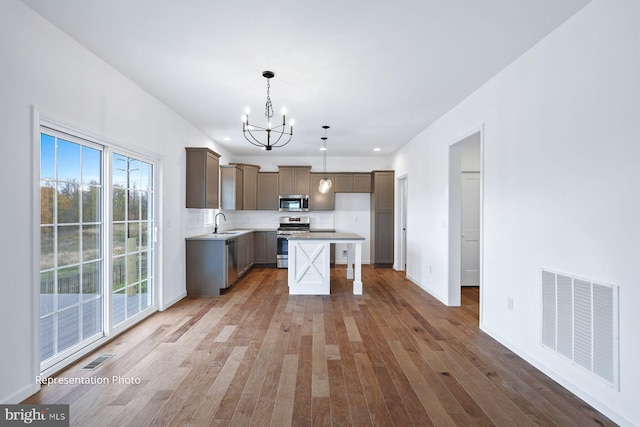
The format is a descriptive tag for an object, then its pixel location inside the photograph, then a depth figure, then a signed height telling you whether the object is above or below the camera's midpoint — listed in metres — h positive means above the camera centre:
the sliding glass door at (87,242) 2.54 -0.28
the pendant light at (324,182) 5.56 +0.57
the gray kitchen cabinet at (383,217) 7.36 -0.07
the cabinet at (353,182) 7.76 +0.78
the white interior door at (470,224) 5.59 -0.17
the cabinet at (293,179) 7.59 +0.83
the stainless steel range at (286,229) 7.32 -0.37
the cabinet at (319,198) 7.70 +0.38
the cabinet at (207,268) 4.97 -0.86
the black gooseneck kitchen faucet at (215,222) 6.12 -0.17
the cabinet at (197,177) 4.96 +0.57
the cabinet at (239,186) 6.50 +0.60
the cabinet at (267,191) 7.61 +0.54
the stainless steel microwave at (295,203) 7.61 +0.26
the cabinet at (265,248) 7.46 -0.81
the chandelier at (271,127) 3.23 +1.43
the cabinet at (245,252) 6.00 -0.80
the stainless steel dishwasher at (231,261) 5.16 -0.81
